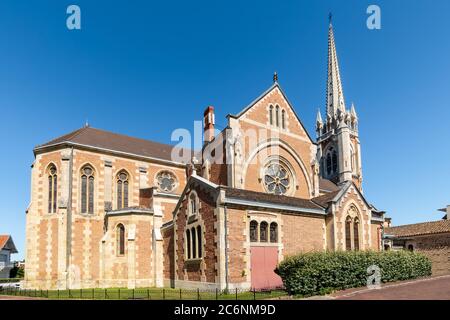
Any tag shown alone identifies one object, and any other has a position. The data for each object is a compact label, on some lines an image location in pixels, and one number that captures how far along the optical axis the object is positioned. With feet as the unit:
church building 75.05
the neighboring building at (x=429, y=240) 109.09
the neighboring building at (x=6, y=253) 193.06
